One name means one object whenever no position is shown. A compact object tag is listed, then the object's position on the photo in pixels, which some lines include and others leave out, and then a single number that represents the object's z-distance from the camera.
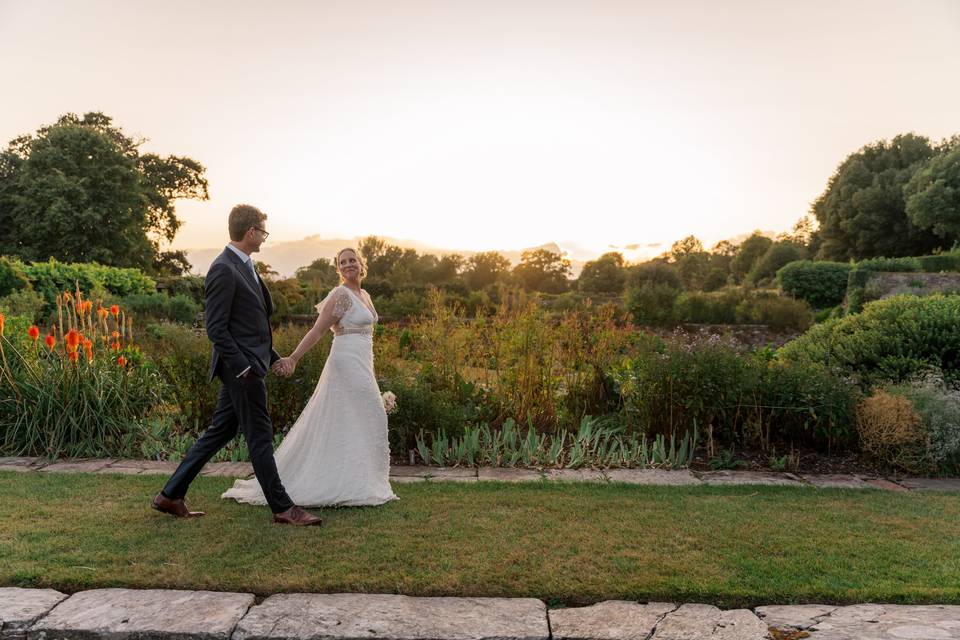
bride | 4.26
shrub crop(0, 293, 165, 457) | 5.62
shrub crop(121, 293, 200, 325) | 14.95
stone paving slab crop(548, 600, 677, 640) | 2.58
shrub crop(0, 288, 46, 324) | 10.44
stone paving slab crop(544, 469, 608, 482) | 4.97
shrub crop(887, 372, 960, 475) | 5.32
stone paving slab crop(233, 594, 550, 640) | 2.54
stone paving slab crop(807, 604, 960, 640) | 2.56
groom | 3.62
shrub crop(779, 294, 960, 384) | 6.29
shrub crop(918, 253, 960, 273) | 23.38
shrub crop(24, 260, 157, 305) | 13.32
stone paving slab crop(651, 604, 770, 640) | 2.58
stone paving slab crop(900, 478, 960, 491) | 5.00
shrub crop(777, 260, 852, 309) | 22.67
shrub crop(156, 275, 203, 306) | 19.55
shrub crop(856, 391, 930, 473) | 5.35
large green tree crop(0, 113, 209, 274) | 26.47
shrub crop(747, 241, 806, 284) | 36.62
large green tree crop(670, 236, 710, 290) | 42.06
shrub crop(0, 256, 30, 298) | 12.30
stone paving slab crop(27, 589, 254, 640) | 2.52
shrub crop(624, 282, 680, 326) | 19.12
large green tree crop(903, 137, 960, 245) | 30.58
